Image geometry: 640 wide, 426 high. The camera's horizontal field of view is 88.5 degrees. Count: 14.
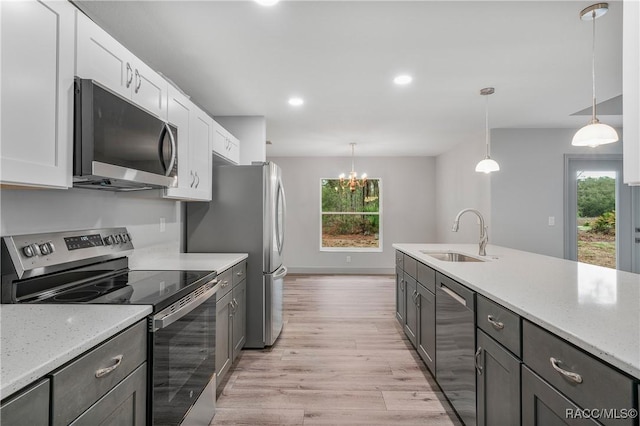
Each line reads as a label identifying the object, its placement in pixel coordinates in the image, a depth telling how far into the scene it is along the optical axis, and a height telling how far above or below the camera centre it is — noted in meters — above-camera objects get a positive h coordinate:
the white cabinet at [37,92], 1.09 +0.45
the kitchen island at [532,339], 0.92 -0.46
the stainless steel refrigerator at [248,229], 3.03 -0.13
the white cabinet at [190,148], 2.29 +0.53
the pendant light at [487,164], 3.13 +0.51
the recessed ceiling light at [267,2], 1.78 +1.16
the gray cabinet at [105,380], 0.87 -0.50
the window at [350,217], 6.93 -0.02
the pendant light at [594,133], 1.98 +0.52
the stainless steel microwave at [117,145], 1.37 +0.34
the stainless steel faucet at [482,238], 2.88 -0.19
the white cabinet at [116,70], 1.43 +0.75
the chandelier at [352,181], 5.77 +0.66
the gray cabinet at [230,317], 2.28 -0.78
